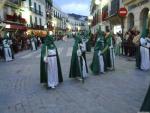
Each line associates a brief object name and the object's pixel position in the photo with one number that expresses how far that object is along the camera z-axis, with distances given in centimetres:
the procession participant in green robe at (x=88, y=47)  1002
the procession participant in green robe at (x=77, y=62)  442
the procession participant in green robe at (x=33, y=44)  1275
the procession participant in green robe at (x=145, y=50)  526
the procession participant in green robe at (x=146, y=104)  208
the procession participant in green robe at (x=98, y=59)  498
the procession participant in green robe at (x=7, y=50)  811
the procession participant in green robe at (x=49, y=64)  398
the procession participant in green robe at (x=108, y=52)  526
